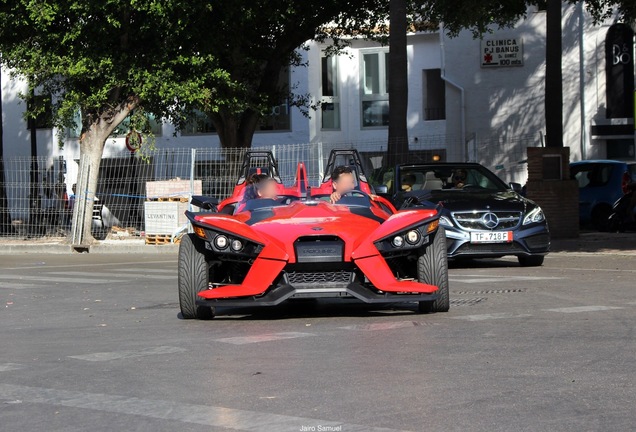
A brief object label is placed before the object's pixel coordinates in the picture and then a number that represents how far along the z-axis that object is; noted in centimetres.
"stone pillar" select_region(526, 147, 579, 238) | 2566
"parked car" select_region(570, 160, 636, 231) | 3038
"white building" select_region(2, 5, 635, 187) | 4431
